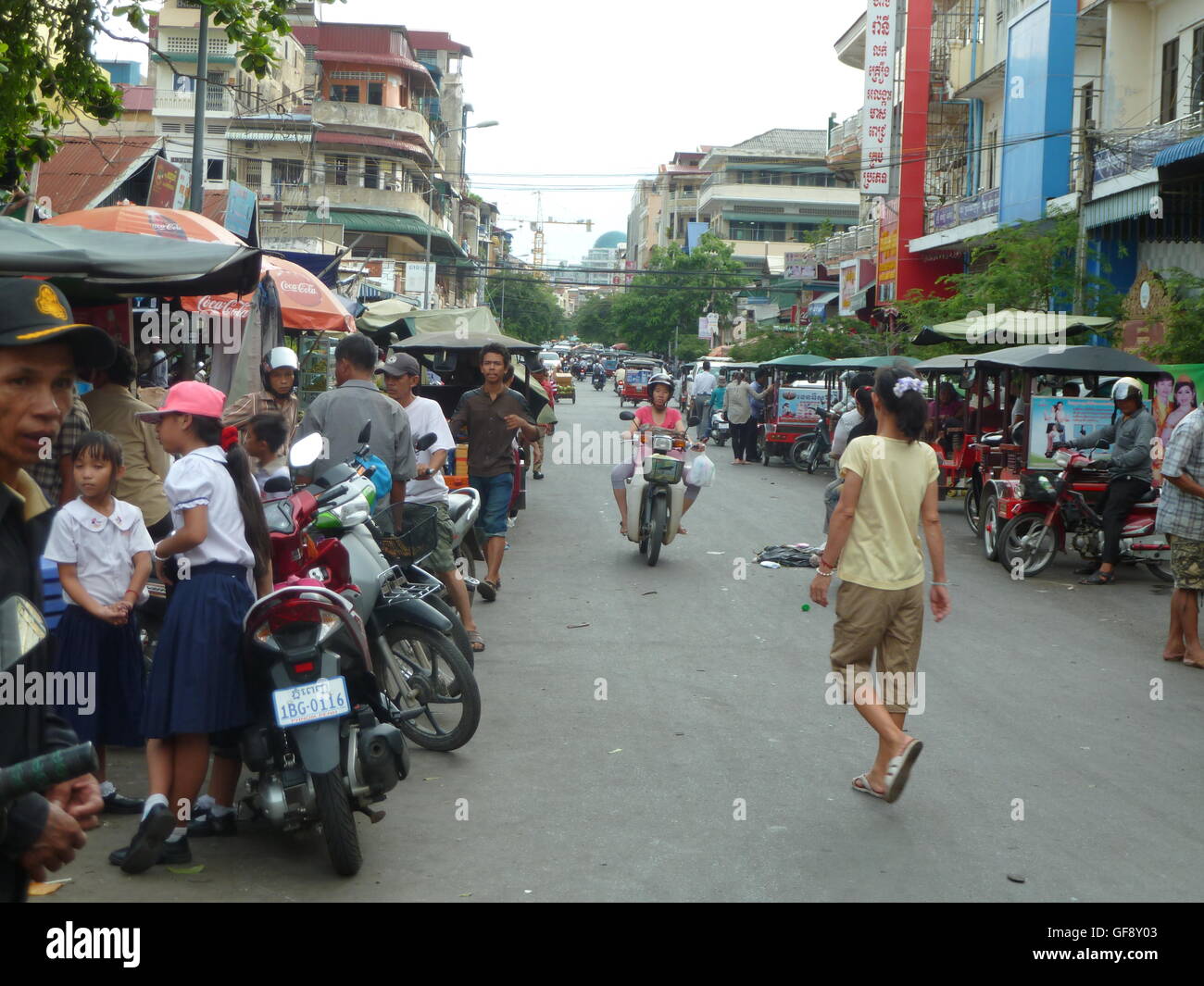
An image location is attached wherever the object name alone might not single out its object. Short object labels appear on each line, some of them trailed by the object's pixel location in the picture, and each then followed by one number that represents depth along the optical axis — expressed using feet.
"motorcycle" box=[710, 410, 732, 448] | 105.70
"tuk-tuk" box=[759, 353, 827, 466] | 87.45
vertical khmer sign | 118.62
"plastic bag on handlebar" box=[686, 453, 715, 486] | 42.01
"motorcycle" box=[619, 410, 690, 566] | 41.29
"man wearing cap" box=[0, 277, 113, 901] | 7.44
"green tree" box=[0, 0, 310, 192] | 31.30
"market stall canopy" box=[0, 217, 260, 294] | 17.79
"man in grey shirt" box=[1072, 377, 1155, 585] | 39.04
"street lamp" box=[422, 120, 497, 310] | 152.01
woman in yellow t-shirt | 18.88
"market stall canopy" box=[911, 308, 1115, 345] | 59.47
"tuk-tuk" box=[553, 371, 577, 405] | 166.50
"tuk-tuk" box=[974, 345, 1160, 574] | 43.65
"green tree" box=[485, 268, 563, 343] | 350.02
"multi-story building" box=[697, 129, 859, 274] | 306.14
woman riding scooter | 42.22
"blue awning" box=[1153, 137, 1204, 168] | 46.34
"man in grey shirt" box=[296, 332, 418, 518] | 24.95
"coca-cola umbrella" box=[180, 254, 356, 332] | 44.14
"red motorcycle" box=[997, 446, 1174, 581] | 40.42
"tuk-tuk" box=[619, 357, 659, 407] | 180.65
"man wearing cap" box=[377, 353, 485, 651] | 26.68
